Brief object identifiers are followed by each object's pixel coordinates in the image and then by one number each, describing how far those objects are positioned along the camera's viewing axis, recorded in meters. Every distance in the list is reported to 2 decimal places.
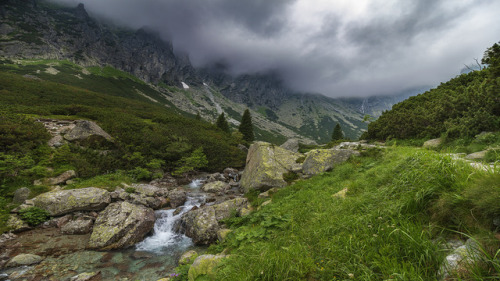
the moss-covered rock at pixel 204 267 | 4.16
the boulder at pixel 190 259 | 5.75
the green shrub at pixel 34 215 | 9.73
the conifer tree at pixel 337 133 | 52.28
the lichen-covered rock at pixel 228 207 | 10.21
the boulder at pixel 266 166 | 12.95
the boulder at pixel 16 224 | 9.21
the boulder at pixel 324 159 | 11.50
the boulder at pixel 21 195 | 10.79
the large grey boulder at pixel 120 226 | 8.89
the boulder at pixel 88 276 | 6.72
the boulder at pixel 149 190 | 13.98
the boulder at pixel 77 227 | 9.65
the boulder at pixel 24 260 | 7.26
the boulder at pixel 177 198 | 13.91
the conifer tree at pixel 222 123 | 48.85
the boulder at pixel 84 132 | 18.52
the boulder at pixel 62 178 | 13.02
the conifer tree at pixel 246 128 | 50.08
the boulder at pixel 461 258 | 1.89
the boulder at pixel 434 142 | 12.40
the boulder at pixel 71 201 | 10.55
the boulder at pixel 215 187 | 17.45
